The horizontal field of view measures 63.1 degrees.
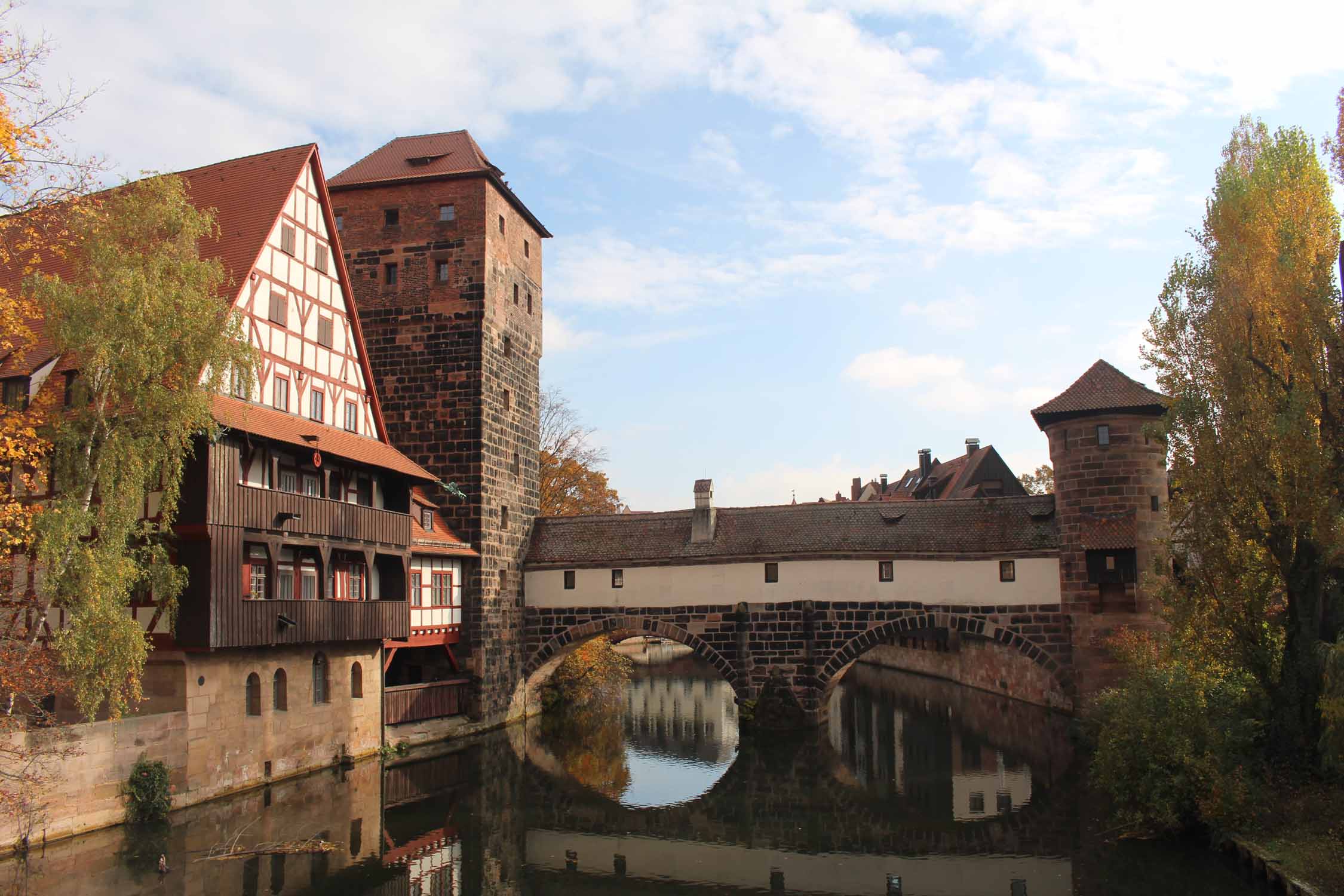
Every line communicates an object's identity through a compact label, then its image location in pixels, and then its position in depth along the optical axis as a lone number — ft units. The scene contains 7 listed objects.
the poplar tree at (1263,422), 54.29
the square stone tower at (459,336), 96.12
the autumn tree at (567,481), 139.33
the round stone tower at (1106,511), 88.74
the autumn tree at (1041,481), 192.04
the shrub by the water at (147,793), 56.18
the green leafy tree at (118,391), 47.14
